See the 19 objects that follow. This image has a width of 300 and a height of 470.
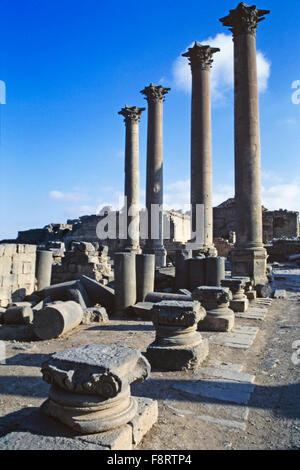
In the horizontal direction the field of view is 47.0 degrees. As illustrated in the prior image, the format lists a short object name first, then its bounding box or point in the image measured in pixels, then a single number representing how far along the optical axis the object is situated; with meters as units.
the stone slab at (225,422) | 3.30
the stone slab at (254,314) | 8.20
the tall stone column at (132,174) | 18.80
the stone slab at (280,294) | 11.06
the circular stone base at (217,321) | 6.92
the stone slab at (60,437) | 2.48
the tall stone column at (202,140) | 15.07
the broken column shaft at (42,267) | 9.87
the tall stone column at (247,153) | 12.10
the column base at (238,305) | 8.84
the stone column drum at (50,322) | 6.36
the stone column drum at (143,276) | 9.18
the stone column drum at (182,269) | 10.41
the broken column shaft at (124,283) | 8.56
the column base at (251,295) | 10.52
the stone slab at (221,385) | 3.97
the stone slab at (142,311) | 8.22
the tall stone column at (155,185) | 18.19
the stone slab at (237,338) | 6.06
